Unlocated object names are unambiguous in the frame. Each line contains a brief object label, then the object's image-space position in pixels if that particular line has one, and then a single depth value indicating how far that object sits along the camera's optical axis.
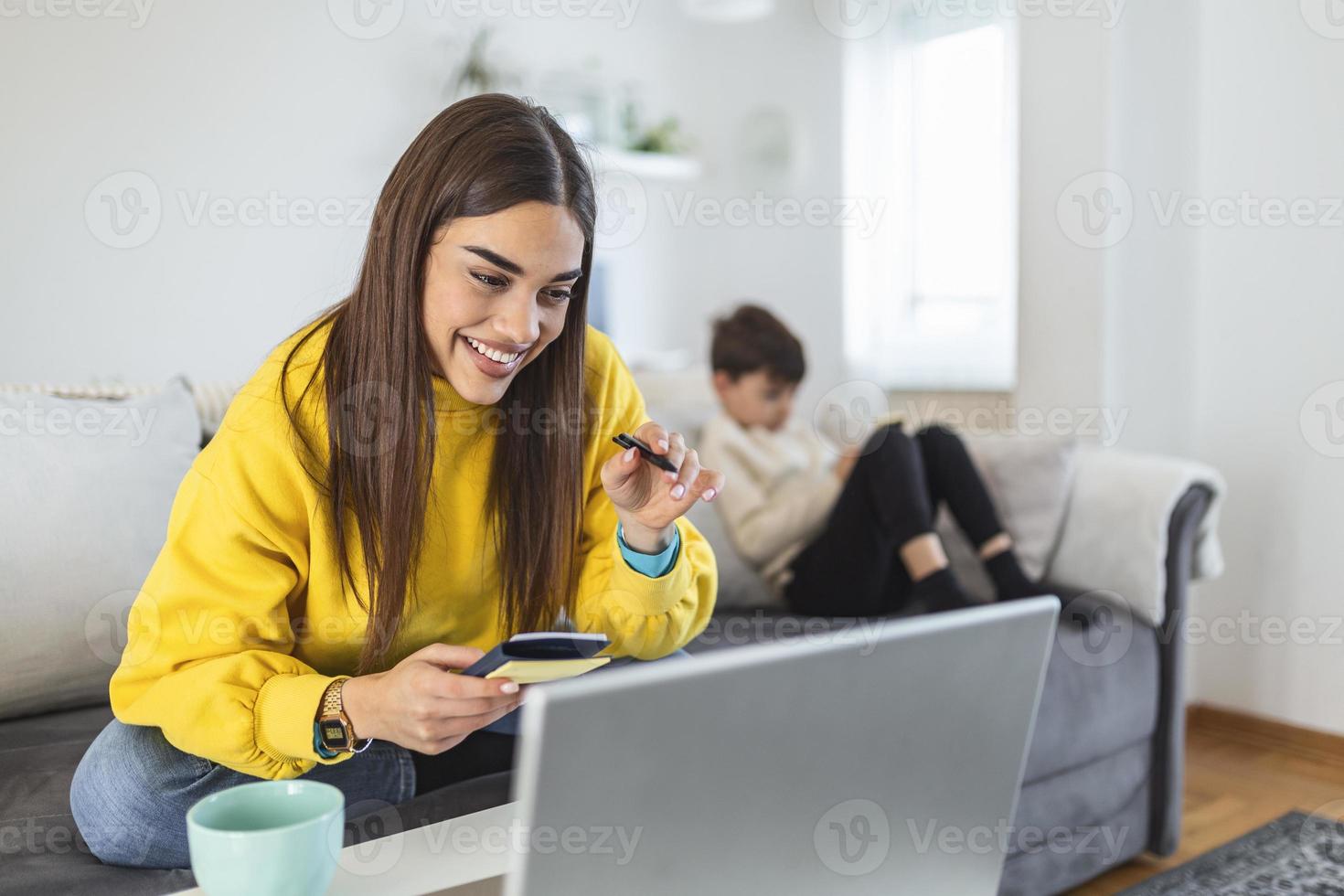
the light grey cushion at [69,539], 1.42
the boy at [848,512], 2.09
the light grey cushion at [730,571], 2.13
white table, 0.76
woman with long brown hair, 0.98
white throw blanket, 1.95
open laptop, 0.51
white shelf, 3.80
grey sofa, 1.72
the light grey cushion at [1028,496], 2.15
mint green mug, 0.66
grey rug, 1.77
